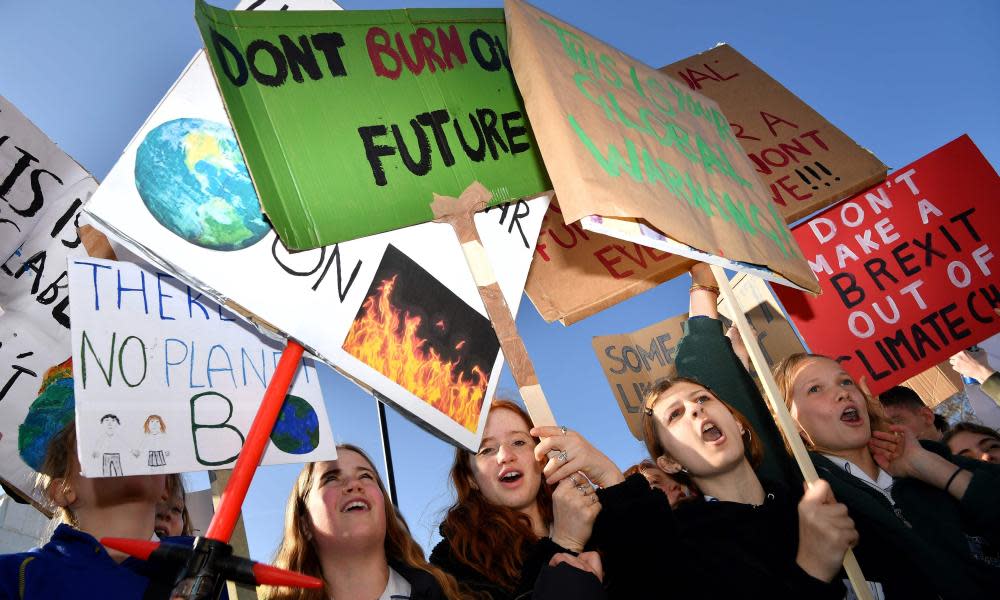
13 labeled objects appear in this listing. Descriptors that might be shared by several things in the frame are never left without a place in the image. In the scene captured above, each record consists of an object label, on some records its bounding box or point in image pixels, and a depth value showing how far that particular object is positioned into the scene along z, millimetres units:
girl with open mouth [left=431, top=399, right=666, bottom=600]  1485
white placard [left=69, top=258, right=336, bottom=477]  1417
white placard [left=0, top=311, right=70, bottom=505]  1998
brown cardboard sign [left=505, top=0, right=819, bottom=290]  1562
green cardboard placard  1500
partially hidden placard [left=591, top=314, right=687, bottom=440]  3502
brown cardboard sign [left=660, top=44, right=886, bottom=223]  2998
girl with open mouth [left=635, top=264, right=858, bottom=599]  1689
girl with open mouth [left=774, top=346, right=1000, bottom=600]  2069
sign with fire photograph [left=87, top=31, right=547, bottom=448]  1375
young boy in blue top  1410
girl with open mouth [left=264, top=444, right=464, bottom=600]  1892
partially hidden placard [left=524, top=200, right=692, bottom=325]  2387
